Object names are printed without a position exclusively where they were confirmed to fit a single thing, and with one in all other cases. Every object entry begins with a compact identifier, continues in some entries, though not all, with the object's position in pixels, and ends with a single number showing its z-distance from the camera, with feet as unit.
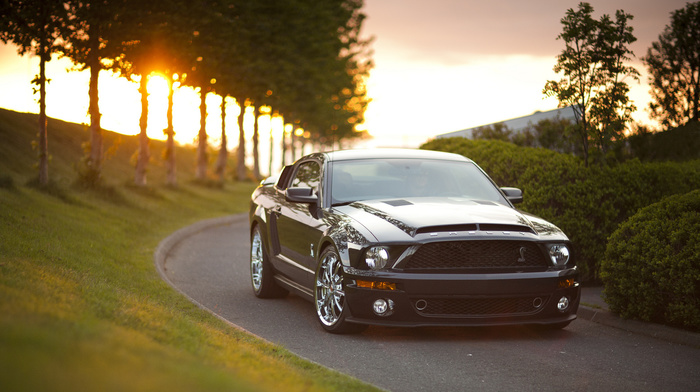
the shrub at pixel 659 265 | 26.23
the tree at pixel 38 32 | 59.00
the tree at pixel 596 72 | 43.57
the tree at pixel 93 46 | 66.59
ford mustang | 24.71
